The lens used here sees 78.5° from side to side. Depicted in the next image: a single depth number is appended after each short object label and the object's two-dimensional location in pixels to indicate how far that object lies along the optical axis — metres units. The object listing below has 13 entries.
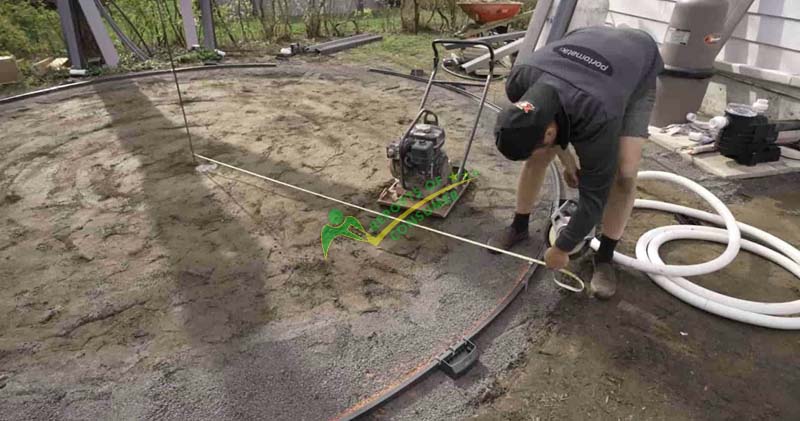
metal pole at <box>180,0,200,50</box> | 6.84
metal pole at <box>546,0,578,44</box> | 5.03
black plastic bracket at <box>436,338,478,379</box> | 2.02
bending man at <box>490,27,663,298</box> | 1.74
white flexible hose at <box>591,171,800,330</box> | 2.25
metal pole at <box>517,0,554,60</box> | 5.28
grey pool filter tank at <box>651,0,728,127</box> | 3.99
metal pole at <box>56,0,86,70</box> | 5.75
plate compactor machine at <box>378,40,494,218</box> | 2.94
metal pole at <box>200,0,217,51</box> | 6.86
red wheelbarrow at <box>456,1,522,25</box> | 7.28
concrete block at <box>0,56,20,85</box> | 5.54
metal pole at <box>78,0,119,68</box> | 5.89
